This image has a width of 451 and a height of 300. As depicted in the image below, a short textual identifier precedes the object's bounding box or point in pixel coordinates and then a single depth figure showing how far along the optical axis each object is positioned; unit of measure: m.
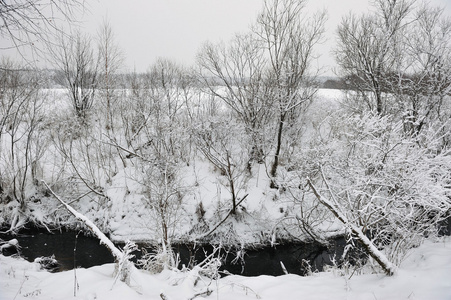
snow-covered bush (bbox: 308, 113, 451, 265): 5.30
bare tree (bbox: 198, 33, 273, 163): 13.04
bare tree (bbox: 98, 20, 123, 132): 14.98
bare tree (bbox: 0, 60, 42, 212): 11.56
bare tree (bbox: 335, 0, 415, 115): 10.71
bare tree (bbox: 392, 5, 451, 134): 9.59
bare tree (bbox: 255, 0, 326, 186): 11.61
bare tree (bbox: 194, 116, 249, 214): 12.77
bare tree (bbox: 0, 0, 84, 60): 2.40
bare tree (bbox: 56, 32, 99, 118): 14.75
